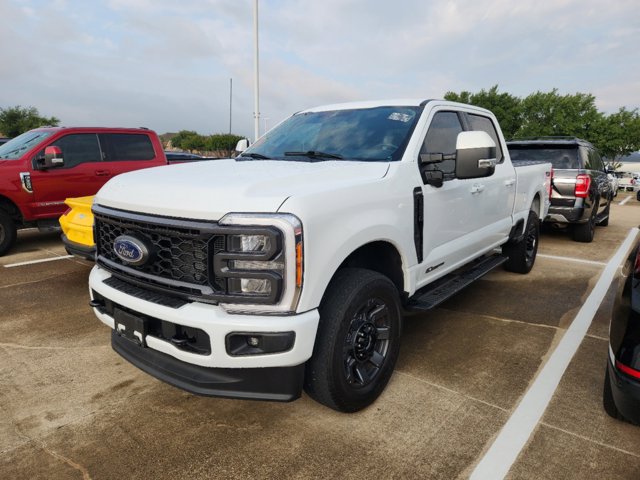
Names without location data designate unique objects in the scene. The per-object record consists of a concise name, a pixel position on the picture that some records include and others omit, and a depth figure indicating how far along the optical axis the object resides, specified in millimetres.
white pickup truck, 2055
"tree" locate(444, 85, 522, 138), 42125
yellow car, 4520
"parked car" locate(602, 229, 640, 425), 1977
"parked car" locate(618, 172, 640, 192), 28314
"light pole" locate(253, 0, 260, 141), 15353
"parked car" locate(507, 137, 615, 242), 7352
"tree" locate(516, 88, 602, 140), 38062
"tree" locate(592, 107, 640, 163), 36281
